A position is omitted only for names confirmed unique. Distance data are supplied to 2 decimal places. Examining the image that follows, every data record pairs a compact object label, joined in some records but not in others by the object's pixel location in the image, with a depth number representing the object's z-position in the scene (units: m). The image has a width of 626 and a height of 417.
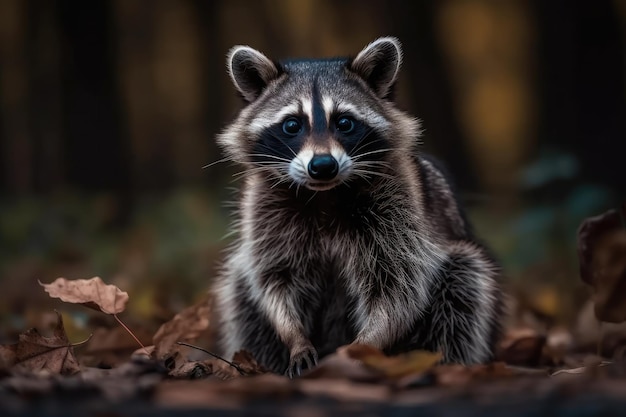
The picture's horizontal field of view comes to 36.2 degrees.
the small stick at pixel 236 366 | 4.32
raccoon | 4.73
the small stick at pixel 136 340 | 4.53
